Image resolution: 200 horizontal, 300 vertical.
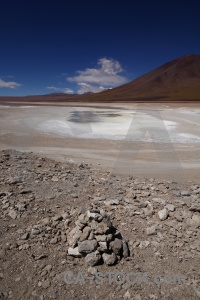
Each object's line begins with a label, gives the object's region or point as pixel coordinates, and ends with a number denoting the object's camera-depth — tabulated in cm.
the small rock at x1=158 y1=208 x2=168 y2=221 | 526
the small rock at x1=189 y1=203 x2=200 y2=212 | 553
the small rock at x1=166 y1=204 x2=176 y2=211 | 556
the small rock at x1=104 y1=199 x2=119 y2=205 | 581
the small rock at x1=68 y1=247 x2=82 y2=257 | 421
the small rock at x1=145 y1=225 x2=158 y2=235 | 486
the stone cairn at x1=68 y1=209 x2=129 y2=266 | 416
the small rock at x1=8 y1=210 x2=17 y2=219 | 507
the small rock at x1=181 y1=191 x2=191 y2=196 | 651
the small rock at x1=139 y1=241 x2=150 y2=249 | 455
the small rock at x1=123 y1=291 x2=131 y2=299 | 361
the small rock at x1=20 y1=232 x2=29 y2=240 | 450
